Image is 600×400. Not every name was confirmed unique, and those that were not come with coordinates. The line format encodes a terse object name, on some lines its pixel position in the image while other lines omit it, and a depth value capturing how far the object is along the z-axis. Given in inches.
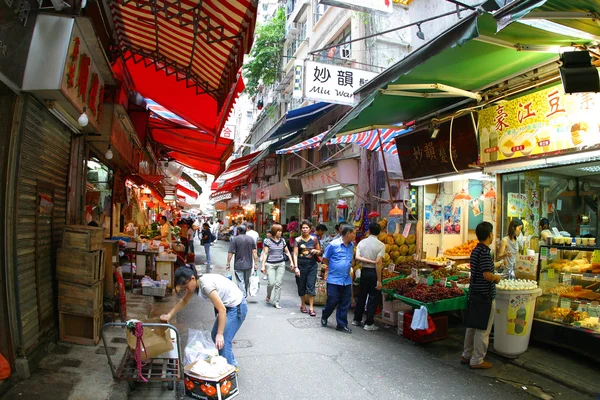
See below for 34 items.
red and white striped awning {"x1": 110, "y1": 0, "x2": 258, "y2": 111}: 175.8
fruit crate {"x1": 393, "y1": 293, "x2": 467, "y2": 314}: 265.7
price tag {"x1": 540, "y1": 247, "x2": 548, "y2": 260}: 261.4
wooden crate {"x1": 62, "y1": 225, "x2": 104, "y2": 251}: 200.5
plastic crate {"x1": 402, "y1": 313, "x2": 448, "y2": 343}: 269.0
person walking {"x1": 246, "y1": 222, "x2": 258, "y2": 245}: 383.7
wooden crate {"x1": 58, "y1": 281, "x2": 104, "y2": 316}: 199.8
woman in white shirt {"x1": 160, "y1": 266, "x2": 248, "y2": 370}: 170.9
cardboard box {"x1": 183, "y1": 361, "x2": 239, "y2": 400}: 159.6
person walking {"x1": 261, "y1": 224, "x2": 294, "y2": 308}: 364.5
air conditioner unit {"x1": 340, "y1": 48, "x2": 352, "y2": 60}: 552.4
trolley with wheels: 165.0
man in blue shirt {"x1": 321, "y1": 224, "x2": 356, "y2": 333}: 291.7
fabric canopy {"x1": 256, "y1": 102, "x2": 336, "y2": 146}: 540.4
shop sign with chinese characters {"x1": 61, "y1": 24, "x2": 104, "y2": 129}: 174.2
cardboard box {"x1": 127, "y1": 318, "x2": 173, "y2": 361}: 170.1
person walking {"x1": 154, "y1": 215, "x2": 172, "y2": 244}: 549.5
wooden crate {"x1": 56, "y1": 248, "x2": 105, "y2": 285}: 198.5
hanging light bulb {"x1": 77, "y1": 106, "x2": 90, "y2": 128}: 198.2
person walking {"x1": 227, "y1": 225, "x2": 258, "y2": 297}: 353.6
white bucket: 237.6
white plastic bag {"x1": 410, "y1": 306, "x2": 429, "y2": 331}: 256.1
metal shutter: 168.2
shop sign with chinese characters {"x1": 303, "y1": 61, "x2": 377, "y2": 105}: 347.3
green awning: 171.0
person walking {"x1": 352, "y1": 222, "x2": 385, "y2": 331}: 299.7
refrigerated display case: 228.7
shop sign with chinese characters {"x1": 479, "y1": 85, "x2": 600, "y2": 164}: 212.7
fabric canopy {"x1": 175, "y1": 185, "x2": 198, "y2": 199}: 958.4
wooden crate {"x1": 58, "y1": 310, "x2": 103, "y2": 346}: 203.5
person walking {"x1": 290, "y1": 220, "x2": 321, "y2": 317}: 343.6
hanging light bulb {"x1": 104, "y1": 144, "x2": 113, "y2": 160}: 285.7
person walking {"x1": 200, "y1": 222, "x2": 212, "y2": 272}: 647.8
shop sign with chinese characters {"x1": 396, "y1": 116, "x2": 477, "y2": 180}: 296.2
